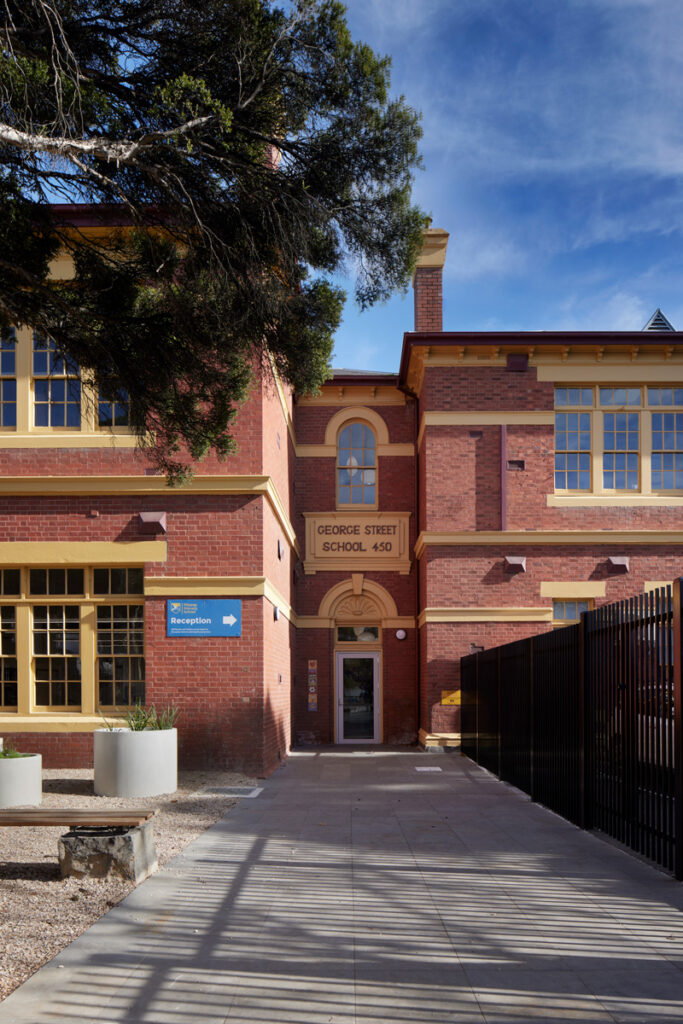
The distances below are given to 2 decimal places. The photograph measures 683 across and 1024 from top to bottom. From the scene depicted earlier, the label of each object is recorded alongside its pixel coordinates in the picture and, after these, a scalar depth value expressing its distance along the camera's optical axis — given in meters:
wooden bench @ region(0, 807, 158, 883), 7.23
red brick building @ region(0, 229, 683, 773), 14.36
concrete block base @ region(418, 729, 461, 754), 19.14
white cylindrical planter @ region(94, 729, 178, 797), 12.07
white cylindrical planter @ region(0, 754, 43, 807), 11.20
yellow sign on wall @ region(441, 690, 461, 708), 19.19
